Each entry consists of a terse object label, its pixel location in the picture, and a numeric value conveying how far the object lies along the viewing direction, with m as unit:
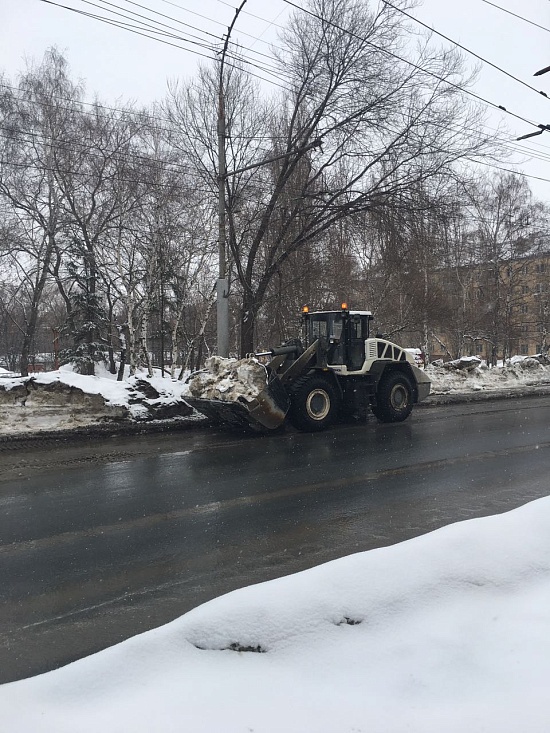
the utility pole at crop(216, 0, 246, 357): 14.77
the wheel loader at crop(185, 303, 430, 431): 11.35
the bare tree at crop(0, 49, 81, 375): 26.66
